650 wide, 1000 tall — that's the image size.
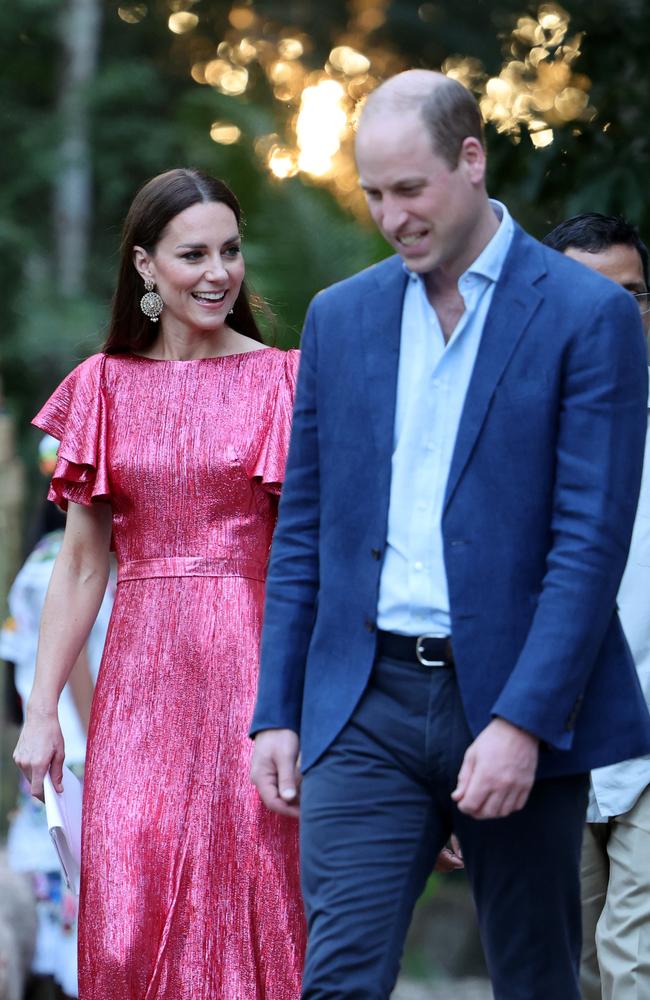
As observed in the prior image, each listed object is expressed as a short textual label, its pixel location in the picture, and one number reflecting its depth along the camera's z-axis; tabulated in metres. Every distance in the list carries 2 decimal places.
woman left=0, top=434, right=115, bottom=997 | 14.38
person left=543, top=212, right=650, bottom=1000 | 8.73
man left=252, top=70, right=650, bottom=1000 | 6.20
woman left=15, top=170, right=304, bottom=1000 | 8.73
